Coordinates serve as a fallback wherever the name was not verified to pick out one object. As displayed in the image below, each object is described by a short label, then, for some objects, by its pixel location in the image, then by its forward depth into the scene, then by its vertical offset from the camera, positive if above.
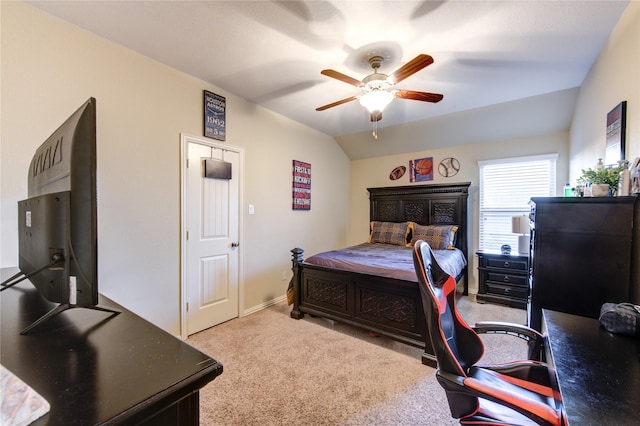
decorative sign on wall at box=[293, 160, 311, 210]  4.00 +0.34
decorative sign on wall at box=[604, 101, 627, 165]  1.84 +0.55
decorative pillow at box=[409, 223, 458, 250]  3.94 -0.42
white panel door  2.75 -0.39
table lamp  3.44 -0.28
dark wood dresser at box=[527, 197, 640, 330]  1.55 -0.28
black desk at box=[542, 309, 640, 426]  0.69 -0.54
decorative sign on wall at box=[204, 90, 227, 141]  2.84 +1.01
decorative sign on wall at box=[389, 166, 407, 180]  4.80 +0.65
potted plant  1.73 +0.19
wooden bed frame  2.39 -0.90
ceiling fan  2.02 +1.02
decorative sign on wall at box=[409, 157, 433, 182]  4.52 +0.67
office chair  0.91 -0.66
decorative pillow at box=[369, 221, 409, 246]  4.37 -0.42
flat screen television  0.70 -0.04
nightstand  3.49 -0.96
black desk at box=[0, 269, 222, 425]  0.47 -0.36
